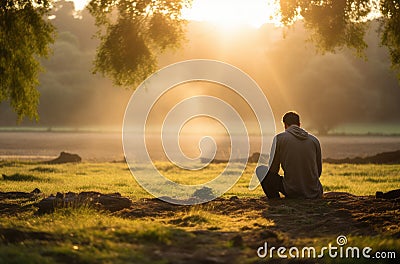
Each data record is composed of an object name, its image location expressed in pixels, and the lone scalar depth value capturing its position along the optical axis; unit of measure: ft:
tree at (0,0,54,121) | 57.72
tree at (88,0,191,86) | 60.23
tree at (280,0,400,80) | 55.88
